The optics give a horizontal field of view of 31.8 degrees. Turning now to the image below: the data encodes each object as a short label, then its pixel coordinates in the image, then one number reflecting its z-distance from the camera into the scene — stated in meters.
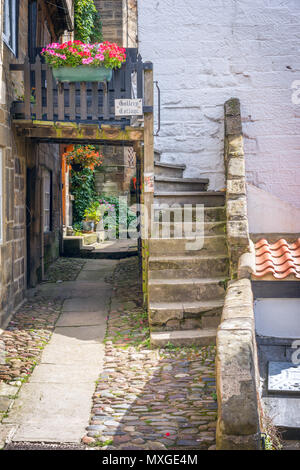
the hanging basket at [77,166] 14.65
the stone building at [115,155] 17.75
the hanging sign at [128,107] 6.56
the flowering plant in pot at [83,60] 6.61
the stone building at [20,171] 6.29
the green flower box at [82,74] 6.68
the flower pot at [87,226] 15.20
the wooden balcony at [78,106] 6.70
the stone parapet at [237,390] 2.89
